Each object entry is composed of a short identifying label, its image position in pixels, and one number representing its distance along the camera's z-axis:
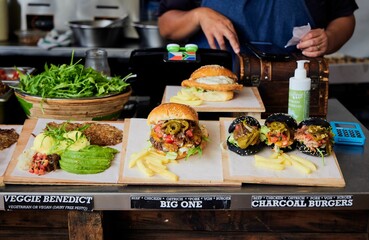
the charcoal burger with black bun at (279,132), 2.14
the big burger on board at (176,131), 2.09
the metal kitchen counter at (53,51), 5.00
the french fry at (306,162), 2.04
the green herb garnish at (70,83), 2.53
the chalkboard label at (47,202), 1.94
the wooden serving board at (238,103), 2.48
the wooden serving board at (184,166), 1.98
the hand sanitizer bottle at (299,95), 2.33
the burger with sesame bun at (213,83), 2.57
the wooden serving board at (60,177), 1.99
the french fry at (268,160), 2.06
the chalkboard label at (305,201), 1.94
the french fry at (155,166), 2.03
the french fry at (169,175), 1.99
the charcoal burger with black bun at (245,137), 2.12
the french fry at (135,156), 2.05
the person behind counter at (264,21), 3.43
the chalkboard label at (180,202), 1.94
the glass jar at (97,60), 3.07
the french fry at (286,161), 2.07
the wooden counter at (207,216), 1.95
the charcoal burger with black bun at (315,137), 2.12
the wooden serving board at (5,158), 2.02
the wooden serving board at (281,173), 1.99
